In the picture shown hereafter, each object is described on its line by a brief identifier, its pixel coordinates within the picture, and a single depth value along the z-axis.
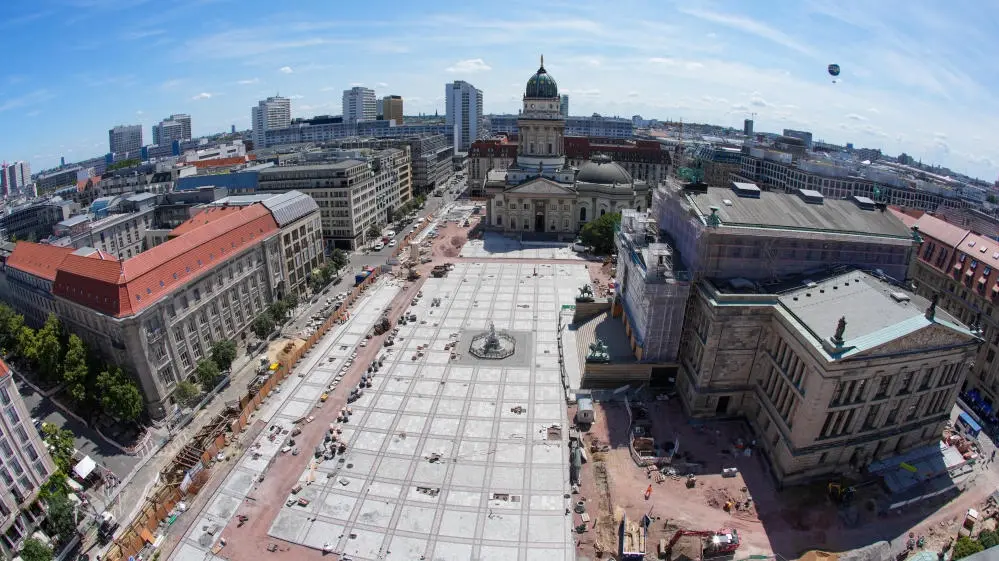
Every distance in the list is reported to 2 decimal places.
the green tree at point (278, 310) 87.06
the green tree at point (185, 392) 67.19
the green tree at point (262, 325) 83.02
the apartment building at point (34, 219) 129.62
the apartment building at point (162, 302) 65.62
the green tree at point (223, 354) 73.31
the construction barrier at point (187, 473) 48.22
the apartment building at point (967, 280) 68.81
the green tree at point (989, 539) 43.66
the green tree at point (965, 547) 43.25
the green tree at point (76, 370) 66.69
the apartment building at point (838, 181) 151.00
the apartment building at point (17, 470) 50.75
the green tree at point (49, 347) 71.56
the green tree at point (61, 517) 49.31
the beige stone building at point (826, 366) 50.06
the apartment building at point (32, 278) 78.44
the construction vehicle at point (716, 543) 45.50
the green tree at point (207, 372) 69.94
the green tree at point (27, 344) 73.76
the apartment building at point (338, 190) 128.25
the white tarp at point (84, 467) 57.62
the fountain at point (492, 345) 80.06
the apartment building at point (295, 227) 100.75
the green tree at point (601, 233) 126.88
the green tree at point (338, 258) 114.56
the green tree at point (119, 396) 63.16
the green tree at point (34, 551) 45.91
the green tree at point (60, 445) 59.29
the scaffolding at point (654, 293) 65.25
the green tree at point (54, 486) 54.12
